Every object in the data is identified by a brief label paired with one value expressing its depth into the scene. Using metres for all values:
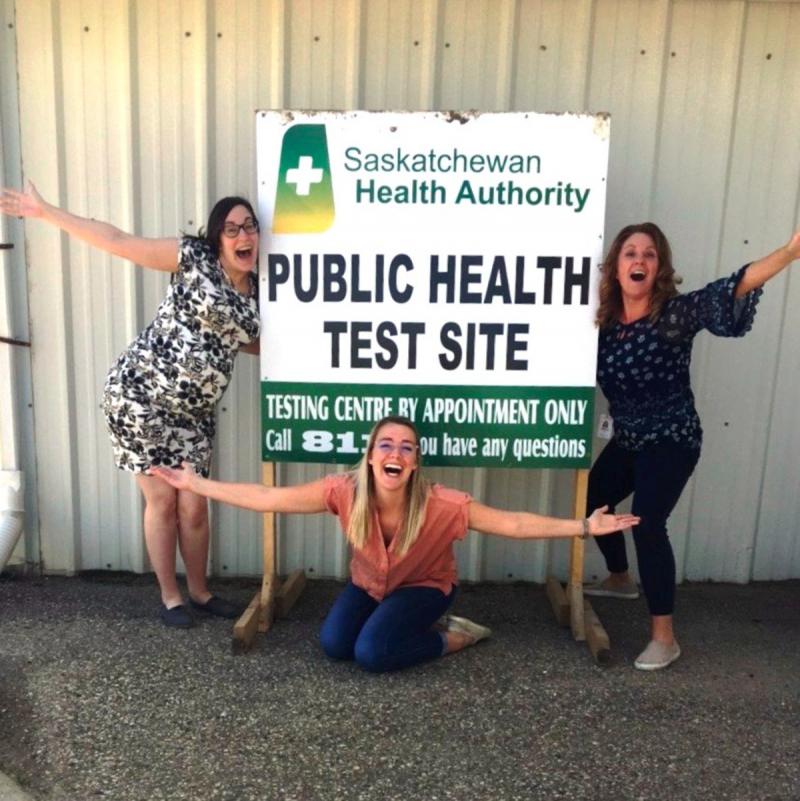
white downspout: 4.04
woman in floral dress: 3.35
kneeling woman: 3.23
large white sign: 3.39
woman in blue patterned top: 3.29
